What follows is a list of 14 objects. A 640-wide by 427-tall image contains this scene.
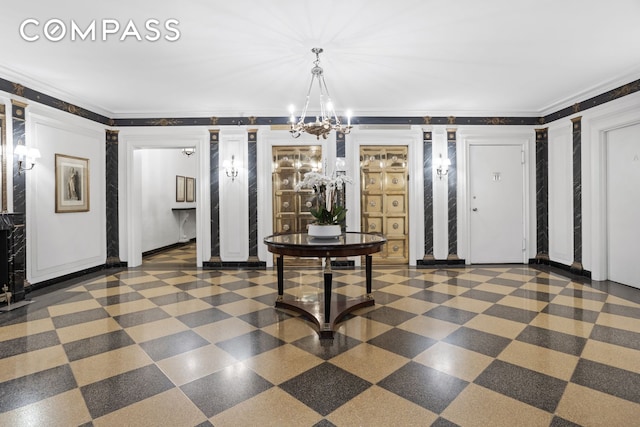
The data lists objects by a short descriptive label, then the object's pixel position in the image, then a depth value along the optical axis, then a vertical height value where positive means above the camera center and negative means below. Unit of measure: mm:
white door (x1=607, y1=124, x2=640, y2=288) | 4926 +87
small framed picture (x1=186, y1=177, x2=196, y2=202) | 10227 +711
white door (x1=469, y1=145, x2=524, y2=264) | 6684 +173
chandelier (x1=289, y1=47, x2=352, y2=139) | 3895 +971
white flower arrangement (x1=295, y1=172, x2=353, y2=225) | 3654 +221
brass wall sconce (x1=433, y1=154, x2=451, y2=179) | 6641 +848
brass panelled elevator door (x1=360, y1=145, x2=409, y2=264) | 6746 +492
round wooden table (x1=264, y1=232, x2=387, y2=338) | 3279 -386
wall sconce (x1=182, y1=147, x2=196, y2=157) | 9391 +1642
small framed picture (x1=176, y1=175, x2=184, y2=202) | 9645 +701
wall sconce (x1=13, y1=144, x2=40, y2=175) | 4613 +800
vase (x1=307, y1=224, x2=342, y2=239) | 3711 -192
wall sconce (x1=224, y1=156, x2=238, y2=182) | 6594 +793
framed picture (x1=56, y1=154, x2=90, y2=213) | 5453 +497
